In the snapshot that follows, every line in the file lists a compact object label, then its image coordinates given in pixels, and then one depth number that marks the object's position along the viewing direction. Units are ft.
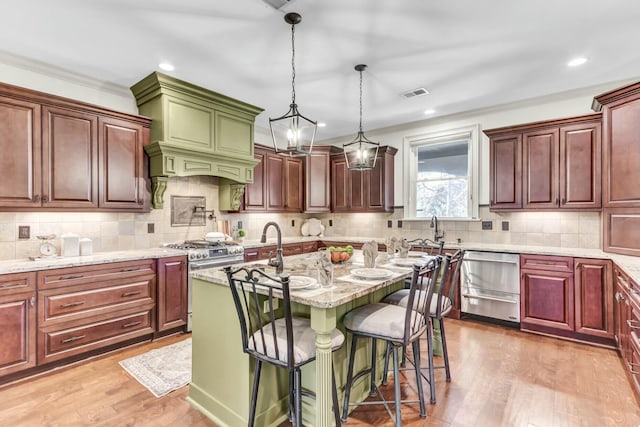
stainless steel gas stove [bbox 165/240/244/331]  11.67
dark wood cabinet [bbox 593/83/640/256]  9.57
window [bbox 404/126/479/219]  15.03
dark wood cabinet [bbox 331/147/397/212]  16.87
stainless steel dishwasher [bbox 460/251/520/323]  11.89
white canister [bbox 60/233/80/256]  10.18
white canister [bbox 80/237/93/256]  10.51
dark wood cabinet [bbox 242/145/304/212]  16.08
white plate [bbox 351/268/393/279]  6.51
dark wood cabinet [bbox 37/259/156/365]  8.72
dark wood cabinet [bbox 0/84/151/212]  8.94
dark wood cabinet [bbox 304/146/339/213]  18.35
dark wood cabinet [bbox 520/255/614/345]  10.24
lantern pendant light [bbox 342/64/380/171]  10.59
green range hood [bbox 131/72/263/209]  11.55
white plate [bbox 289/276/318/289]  5.72
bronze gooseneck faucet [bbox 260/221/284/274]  6.35
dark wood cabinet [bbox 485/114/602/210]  11.33
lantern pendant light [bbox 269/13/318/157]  7.52
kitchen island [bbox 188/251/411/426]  5.25
